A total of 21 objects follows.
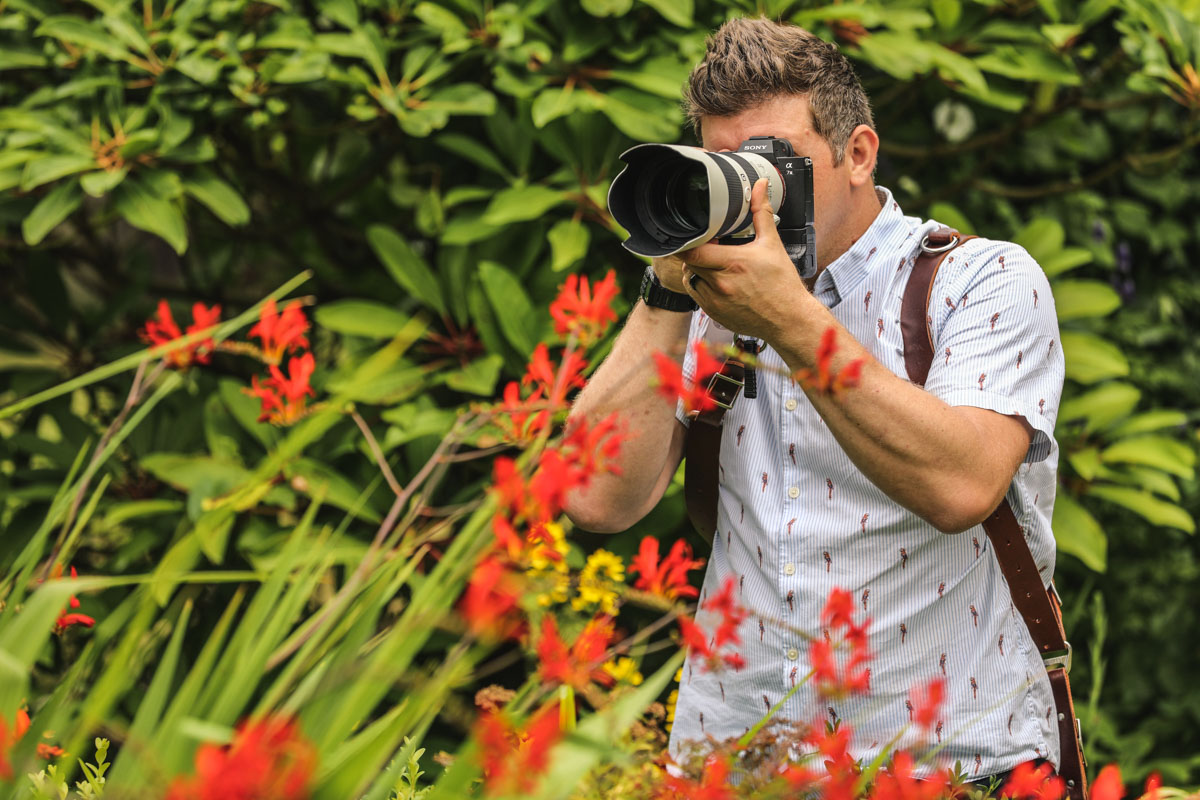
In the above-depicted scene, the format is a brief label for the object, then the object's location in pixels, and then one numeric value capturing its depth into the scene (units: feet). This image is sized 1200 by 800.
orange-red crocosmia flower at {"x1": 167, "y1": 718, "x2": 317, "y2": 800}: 8.85
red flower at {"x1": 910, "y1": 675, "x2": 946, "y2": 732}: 11.30
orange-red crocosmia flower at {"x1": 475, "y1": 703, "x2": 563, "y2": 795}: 9.64
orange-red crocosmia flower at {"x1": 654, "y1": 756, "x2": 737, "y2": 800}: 11.31
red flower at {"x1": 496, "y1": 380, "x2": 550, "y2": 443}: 11.98
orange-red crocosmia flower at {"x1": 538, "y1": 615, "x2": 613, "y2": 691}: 11.26
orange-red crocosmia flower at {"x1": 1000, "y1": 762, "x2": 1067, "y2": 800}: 11.38
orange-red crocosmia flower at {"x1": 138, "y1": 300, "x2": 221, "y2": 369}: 12.56
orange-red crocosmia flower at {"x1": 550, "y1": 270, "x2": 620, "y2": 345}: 12.14
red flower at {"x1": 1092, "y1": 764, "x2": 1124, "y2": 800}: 11.31
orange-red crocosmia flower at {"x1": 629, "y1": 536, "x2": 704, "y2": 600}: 11.66
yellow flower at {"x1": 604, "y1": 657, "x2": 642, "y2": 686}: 11.79
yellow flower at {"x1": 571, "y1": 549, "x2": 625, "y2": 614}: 11.74
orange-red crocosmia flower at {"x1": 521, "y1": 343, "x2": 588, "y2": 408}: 11.63
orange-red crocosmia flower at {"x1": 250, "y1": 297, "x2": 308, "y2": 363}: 12.52
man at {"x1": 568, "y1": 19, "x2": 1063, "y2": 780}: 12.44
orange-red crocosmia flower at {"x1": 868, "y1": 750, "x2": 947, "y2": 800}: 10.83
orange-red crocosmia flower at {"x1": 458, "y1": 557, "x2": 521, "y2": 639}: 9.79
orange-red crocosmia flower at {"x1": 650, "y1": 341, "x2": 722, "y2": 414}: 11.46
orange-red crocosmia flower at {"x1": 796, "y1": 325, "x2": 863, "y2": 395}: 11.49
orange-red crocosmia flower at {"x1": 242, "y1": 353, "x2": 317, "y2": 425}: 12.44
